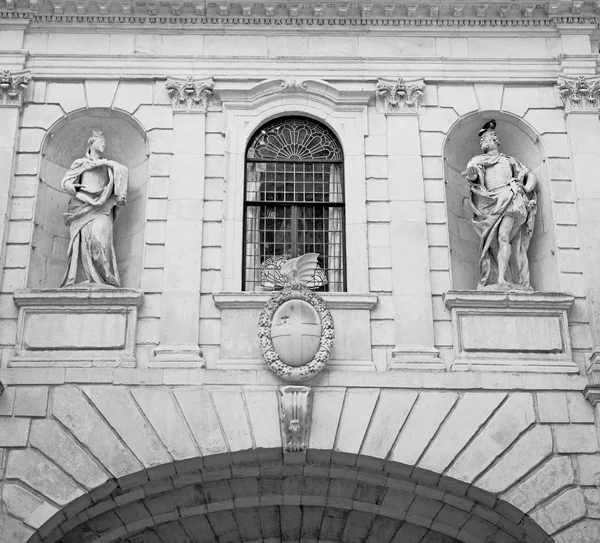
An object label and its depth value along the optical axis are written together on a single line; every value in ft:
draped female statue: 52.08
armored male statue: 52.70
